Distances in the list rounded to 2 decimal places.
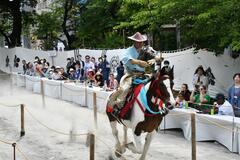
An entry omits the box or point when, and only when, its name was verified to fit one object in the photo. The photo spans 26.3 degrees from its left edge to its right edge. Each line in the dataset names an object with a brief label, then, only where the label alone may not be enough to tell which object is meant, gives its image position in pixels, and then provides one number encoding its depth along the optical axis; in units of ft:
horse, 32.37
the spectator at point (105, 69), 74.02
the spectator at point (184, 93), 48.95
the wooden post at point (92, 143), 27.30
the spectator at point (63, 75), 77.74
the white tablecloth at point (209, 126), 38.99
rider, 34.40
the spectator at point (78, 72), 74.83
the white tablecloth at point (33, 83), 84.40
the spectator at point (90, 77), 68.63
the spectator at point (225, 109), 40.91
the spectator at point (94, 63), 76.77
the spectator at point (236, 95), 42.52
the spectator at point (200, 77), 53.88
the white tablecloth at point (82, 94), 59.28
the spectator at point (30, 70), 90.99
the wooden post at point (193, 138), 34.09
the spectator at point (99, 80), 66.54
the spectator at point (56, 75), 78.18
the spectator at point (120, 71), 66.74
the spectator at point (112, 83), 60.64
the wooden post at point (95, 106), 51.90
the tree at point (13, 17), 134.92
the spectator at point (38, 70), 86.14
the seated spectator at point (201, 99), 45.36
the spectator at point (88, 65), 74.79
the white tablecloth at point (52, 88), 75.25
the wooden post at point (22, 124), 46.11
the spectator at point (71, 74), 76.12
